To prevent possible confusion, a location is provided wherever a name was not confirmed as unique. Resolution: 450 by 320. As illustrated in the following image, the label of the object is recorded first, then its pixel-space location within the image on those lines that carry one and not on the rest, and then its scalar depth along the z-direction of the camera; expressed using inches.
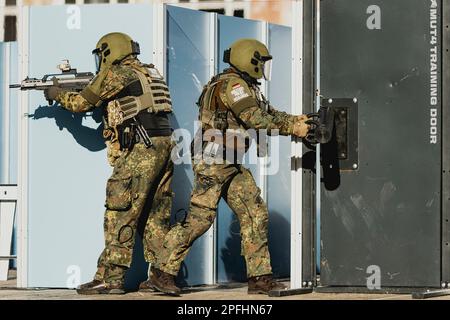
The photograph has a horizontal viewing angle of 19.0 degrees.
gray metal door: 394.0
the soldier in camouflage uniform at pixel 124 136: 406.6
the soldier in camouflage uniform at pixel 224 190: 405.1
